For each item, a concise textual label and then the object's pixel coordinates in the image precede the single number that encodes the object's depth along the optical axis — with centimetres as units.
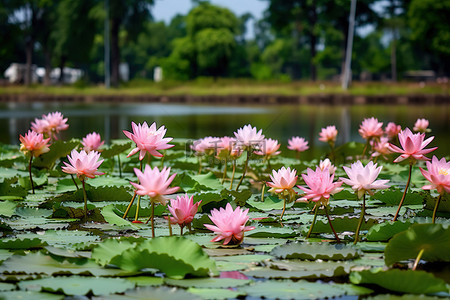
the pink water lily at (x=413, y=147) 310
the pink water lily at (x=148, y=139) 314
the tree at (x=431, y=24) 5211
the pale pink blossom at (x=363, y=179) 293
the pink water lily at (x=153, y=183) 287
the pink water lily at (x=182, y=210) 300
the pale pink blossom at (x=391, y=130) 545
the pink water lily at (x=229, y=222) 295
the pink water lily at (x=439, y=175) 291
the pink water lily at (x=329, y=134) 514
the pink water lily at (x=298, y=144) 523
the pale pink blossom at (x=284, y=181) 321
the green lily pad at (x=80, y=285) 259
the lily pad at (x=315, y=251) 286
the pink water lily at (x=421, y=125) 546
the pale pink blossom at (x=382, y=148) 495
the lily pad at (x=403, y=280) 258
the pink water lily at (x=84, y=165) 318
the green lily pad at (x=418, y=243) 273
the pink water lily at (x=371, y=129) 496
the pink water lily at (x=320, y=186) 294
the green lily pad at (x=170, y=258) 271
